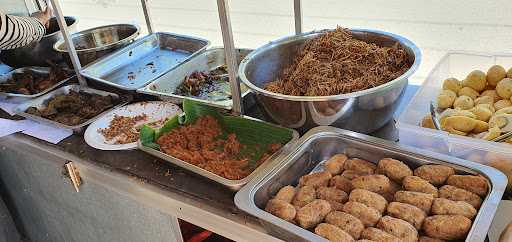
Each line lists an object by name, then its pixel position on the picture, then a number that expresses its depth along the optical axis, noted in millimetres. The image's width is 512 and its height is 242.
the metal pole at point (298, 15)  1728
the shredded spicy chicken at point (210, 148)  1351
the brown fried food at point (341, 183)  1151
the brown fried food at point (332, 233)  967
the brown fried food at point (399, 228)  952
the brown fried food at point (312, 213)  1036
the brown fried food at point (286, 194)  1132
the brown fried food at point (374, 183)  1109
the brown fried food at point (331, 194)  1118
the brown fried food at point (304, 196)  1110
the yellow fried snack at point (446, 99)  1355
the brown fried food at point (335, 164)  1211
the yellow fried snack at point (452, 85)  1404
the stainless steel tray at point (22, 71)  2057
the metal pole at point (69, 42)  1947
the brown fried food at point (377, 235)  952
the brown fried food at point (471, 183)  1020
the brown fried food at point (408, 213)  993
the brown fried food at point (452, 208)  967
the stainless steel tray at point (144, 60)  2125
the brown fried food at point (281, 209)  1048
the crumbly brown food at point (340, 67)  1383
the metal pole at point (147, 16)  2380
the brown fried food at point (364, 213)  1023
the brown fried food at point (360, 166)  1183
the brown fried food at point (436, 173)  1084
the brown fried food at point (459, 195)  1001
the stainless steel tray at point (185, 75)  1780
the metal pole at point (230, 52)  1391
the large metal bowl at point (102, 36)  2443
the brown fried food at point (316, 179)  1171
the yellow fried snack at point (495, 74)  1358
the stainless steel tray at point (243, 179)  1227
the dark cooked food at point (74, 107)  1876
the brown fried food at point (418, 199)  1026
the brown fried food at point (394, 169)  1125
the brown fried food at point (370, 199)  1055
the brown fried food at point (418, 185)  1059
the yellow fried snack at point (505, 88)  1305
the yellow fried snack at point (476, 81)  1382
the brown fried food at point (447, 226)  935
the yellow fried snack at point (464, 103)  1330
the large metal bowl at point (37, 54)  2420
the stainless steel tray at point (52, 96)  1778
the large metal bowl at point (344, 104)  1313
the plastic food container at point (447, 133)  1142
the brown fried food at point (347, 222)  1001
